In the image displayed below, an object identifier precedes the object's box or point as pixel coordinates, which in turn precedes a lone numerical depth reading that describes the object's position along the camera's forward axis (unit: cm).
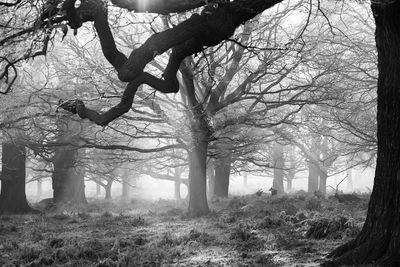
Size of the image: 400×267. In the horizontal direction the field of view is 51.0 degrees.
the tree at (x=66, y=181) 1981
